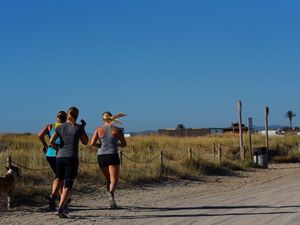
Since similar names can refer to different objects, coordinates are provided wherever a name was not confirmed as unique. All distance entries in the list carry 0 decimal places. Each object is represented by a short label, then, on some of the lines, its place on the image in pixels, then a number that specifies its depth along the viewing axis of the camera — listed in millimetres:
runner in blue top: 10722
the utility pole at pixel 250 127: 27453
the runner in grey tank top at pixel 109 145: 11086
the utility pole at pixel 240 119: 27341
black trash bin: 26031
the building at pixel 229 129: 65075
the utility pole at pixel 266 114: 30812
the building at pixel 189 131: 65081
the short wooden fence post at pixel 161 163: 19303
